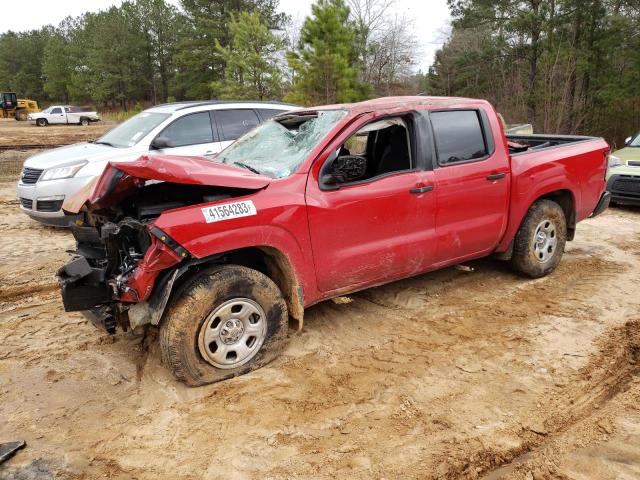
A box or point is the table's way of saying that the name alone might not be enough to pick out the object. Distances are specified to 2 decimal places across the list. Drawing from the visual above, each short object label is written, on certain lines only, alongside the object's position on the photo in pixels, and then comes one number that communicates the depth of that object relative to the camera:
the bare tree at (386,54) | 29.05
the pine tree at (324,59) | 19.50
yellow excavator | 40.91
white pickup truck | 35.53
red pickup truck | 3.28
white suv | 7.00
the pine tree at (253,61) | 21.30
